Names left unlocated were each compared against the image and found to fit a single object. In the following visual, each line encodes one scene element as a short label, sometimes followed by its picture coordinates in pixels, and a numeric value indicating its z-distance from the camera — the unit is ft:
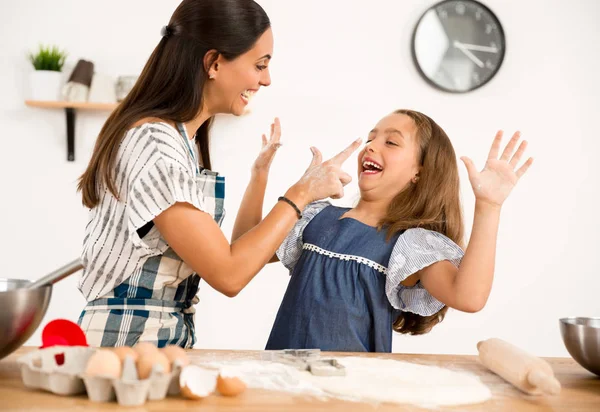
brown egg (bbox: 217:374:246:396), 2.78
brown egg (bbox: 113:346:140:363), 2.80
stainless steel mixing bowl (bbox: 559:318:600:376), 3.42
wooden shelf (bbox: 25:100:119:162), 9.17
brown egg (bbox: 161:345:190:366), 2.84
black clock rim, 9.92
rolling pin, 3.01
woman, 3.93
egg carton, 2.64
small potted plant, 9.23
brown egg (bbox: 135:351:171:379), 2.73
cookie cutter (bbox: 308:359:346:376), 3.20
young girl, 4.27
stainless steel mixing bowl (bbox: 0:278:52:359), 3.09
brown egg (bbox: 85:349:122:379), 2.67
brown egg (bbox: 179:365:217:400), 2.70
